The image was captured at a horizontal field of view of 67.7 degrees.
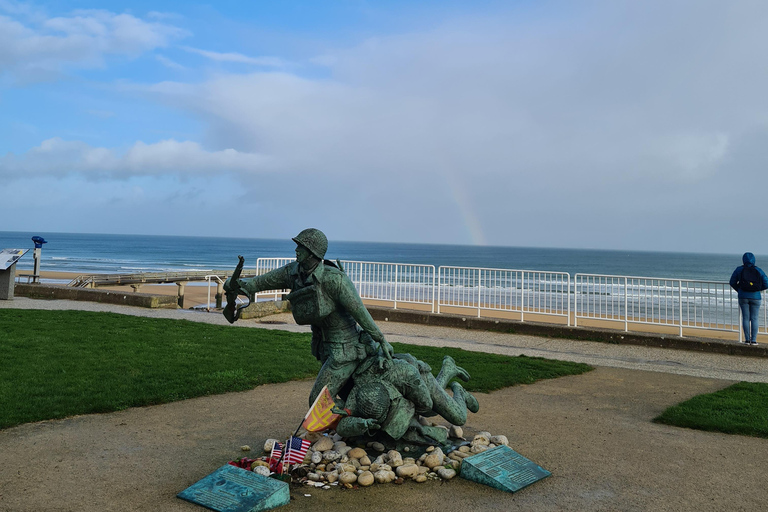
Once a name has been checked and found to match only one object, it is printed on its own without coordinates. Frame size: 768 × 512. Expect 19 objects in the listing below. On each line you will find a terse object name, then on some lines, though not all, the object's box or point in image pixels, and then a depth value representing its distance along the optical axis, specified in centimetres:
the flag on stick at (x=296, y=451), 415
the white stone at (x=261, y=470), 415
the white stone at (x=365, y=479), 412
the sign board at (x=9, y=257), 1549
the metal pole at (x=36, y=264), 1792
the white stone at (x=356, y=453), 450
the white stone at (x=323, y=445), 464
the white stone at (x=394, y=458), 439
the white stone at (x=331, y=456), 448
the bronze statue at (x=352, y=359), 446
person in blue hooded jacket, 1102
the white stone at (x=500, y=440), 505
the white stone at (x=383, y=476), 418
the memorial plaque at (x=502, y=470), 414
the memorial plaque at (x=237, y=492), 364
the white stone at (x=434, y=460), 445
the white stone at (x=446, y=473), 429
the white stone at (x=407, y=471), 425
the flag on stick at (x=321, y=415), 435
